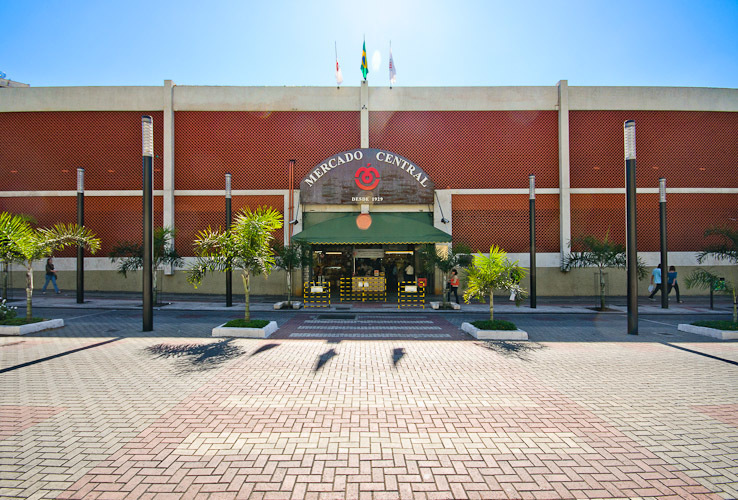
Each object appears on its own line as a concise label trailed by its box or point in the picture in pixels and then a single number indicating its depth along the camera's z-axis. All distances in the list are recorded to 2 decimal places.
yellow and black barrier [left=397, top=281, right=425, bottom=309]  18.29
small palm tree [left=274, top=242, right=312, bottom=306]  17.55
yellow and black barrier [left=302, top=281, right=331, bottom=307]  17.98
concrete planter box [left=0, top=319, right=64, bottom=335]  10.68
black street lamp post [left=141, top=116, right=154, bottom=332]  11.53
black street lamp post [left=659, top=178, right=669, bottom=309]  17.44
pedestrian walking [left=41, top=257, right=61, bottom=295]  20.27
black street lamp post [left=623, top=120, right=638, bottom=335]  11.53
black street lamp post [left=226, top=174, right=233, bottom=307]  17.02
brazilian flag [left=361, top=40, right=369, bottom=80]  22.39
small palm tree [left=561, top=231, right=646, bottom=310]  17.00
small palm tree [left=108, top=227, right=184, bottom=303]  17.45
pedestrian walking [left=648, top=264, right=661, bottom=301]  19.20
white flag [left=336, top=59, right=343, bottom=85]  22.58
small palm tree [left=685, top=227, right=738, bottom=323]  12.98
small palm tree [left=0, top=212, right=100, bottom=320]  11.30
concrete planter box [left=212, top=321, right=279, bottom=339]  10.92
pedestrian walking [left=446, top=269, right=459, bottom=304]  18.22
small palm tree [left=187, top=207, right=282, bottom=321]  11.55
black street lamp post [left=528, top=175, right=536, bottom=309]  17.09
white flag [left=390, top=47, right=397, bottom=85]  22.53
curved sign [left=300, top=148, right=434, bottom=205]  21.56
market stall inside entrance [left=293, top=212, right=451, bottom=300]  19.36
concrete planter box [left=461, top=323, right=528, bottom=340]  10.84
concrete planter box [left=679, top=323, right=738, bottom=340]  10.86
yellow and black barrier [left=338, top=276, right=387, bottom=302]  20.58
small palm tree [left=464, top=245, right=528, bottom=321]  11.25
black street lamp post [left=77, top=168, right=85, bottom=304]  17.55
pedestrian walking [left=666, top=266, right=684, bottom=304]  19.32
